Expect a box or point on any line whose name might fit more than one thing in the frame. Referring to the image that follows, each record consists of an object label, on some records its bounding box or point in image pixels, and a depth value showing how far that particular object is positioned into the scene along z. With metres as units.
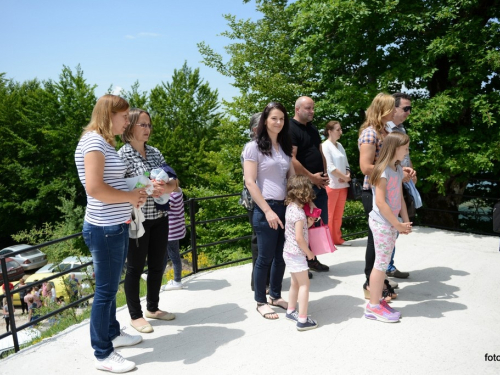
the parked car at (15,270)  23.55
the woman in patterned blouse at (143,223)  3.64
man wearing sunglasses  4.42
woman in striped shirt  2.86
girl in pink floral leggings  3.77
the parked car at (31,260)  26.72
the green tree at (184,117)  26.98
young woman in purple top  3.79
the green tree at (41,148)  28.42
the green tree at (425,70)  8.10
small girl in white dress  3.71
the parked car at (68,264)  17.24
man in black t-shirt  4.83
